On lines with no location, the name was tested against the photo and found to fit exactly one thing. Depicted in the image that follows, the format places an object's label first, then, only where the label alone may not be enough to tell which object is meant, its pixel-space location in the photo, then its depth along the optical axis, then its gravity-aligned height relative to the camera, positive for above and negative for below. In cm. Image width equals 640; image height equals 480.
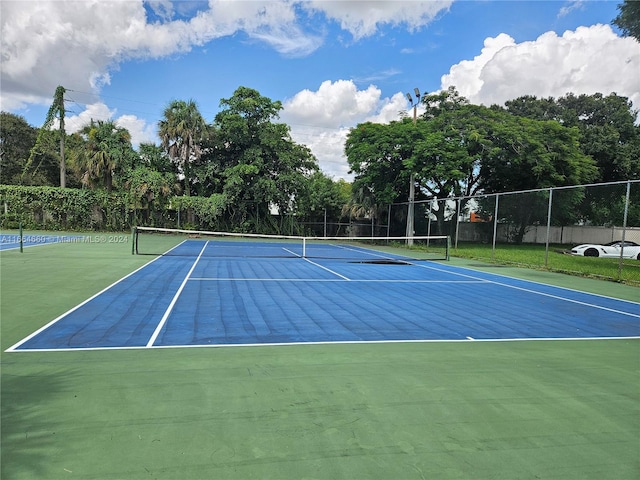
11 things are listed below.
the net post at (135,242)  1654 -136
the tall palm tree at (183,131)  3173 +597
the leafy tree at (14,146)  3866 +534
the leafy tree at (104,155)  3034 +373
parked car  1773 -86
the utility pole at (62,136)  3114 +501
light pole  2621 +126
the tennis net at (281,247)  1845 -173
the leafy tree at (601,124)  2967 +807
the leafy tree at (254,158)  3173 +428
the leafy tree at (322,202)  3409 +124
